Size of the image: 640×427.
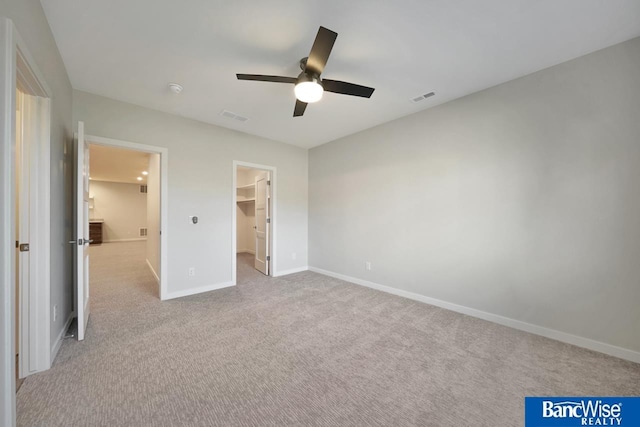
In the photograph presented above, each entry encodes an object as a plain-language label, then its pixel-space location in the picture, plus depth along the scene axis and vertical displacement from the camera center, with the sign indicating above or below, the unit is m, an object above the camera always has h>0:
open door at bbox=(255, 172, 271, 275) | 4.65 -0.19
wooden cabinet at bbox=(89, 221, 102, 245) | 8.69 -0.73
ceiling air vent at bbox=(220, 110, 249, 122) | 3.31 +1.41
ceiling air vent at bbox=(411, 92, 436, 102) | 2.83 +1.43
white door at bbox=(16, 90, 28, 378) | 1.73 -0.16
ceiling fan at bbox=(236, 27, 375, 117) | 1.82 +1.14
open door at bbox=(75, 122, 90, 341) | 2.16 -0.24
